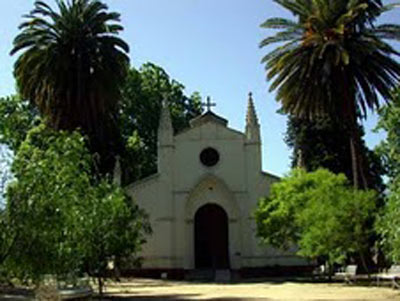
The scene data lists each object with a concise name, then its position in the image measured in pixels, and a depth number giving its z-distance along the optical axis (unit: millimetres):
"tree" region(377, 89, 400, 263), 19584
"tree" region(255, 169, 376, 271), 28234
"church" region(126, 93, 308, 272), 41309
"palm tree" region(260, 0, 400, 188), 32531
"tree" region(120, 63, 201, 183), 57094
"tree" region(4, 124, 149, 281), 13961
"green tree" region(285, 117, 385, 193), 47969
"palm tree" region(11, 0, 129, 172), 33188
